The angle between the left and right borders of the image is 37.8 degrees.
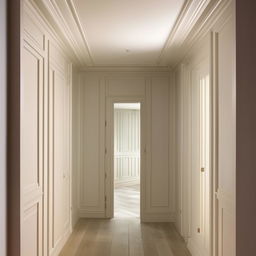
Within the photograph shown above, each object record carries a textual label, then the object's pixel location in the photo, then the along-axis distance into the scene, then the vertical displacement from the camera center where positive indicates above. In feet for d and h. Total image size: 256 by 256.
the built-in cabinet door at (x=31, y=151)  9.85 -0.48
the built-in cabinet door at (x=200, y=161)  14.24 -1.04
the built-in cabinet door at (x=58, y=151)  13.98 -0.68
